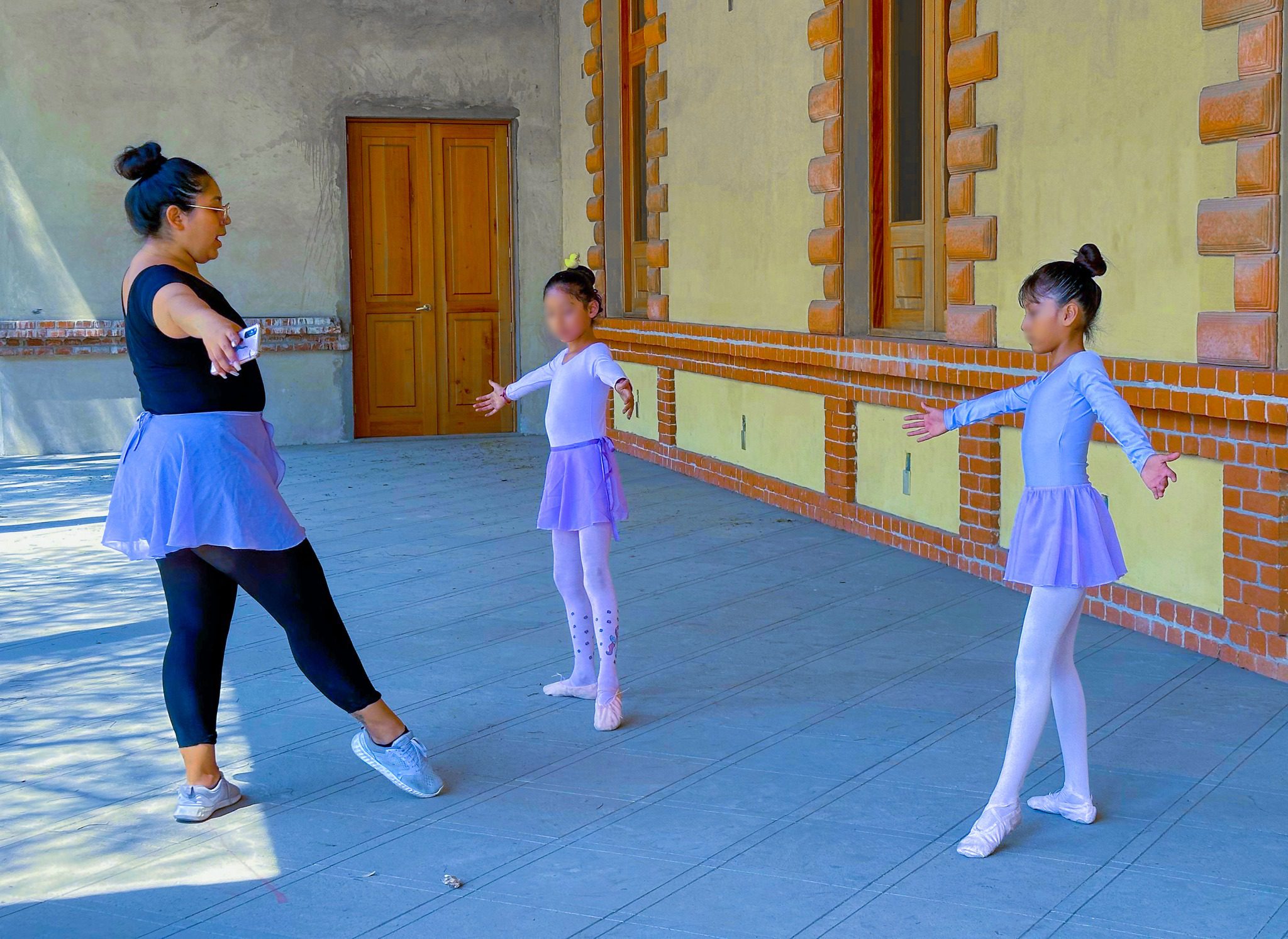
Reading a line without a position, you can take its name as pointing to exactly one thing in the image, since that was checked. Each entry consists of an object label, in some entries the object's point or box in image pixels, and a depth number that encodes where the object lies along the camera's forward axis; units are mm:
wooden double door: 13508
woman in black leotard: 3842
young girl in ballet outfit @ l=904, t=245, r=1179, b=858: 3682
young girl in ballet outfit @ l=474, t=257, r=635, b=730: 4812
